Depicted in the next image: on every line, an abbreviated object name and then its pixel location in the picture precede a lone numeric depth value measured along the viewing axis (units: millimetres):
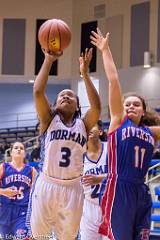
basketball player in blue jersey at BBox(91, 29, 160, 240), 4421
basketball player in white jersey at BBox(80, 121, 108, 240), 6370
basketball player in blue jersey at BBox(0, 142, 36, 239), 7536
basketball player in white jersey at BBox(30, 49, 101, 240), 5385
